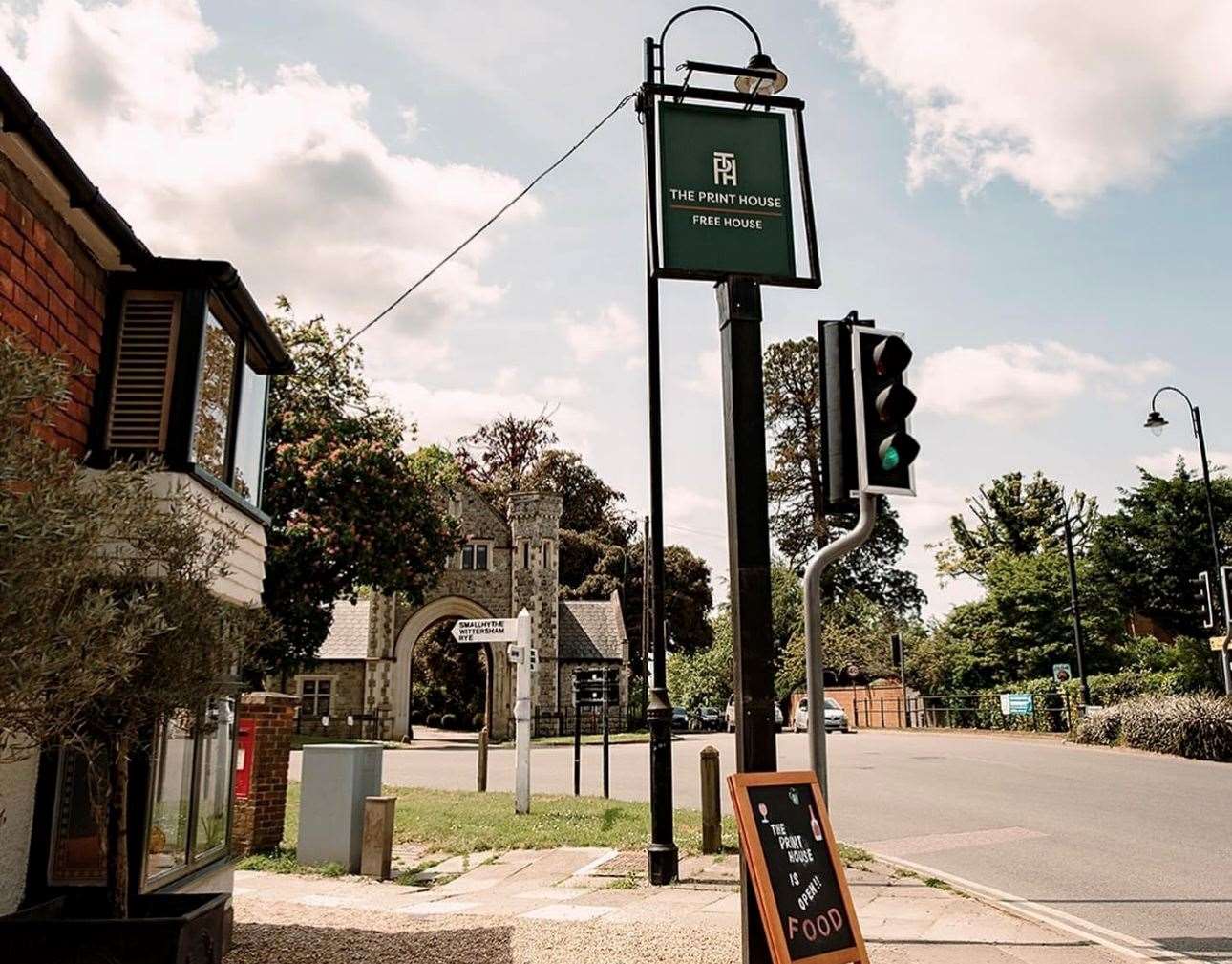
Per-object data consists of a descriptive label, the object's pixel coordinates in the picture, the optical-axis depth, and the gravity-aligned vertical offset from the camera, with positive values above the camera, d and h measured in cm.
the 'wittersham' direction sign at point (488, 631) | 1412 +127
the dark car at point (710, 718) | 4597 +31
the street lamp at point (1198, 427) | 2442 +683
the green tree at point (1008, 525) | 5441 +1028
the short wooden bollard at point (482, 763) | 1717 -60
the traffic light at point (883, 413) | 506 +149
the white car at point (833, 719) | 3931 +21
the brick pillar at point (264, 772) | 976 -41
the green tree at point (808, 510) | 4931 +995
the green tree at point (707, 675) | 6200 +301
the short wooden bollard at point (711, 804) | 946 -70
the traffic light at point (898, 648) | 3388 +247
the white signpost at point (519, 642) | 1366 +113
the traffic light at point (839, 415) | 512 +150
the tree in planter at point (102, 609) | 360 +50
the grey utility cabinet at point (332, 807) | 943 -71
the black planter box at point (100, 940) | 464 -93
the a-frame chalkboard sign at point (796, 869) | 456 -64
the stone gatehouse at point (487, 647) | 3972 +361
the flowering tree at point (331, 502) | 2591 +559
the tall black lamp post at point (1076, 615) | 2835 +309
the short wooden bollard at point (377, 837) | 908 -94
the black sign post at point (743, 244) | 500 +246
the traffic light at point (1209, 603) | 2514 +285
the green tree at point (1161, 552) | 4172 +679
